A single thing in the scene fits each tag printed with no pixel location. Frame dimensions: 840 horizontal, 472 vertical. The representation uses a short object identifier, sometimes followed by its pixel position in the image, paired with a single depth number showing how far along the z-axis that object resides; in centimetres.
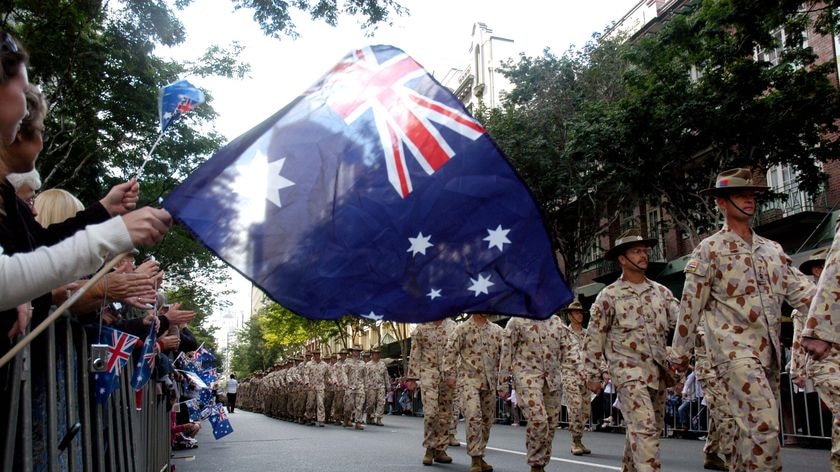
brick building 2152
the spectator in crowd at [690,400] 1459
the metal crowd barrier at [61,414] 291
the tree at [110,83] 1238
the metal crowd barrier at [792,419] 1203
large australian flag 389
